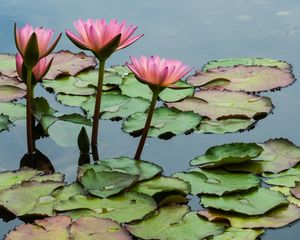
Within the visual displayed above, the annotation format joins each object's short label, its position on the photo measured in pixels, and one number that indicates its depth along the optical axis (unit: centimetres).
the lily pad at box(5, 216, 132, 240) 361
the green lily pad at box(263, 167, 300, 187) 380
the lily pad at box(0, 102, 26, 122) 407
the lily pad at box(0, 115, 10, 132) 402
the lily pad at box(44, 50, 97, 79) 428
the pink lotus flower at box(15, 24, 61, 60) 381
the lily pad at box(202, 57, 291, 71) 436
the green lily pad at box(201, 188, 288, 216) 370
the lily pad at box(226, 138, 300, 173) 385
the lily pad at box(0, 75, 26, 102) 416
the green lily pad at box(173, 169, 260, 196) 376
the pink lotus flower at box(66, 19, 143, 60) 380
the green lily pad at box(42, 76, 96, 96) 419
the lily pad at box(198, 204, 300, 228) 367
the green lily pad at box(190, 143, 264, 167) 385
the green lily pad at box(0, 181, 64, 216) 370
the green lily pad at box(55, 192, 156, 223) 368
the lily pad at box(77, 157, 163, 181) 380
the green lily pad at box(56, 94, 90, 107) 415
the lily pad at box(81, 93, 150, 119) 409
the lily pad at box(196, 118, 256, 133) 403
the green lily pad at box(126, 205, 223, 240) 363
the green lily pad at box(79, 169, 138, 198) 373
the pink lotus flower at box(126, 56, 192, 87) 377
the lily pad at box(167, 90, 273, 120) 409
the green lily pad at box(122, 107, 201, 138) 401
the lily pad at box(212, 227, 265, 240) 364
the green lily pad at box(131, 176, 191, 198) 375
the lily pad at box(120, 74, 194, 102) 417
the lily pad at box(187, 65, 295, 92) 424
